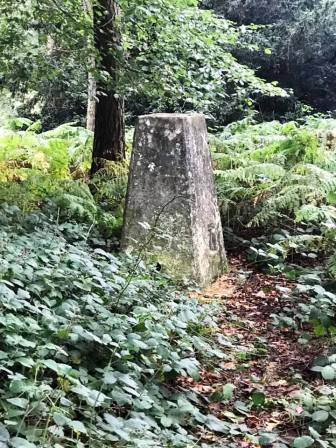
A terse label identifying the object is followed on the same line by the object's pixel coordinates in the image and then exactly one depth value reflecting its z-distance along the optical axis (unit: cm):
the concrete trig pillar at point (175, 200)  486
